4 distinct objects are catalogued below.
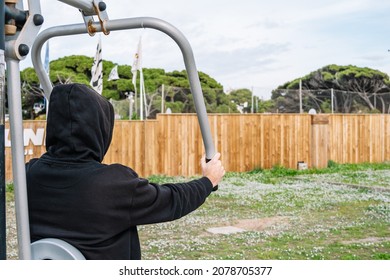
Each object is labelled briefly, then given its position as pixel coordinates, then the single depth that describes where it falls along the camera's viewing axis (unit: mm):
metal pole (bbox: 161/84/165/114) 11308
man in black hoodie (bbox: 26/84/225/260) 1301
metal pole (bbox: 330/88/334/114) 13005
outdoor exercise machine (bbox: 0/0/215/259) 1103
